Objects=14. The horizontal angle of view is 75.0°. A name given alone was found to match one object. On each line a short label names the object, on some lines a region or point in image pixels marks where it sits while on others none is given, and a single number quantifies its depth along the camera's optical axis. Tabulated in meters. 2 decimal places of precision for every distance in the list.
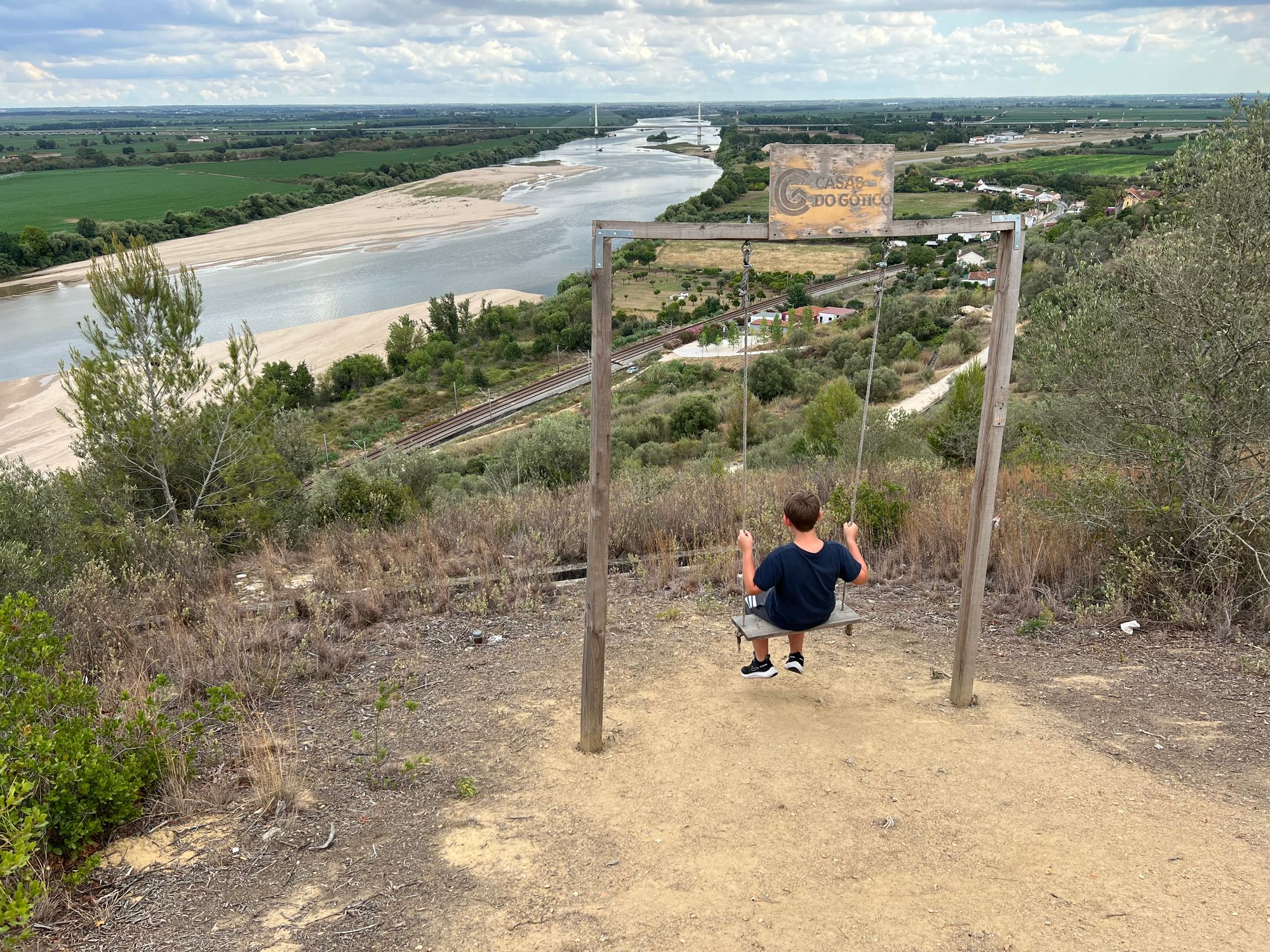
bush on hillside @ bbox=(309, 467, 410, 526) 9.41
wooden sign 4.25
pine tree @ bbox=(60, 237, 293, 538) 11.14
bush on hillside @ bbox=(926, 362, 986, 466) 14.97
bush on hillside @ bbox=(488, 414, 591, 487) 13.69
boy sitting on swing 4.59
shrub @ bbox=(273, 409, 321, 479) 15.89
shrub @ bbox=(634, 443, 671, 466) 20.34
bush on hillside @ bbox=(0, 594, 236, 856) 3.49
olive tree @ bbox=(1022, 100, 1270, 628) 5.84
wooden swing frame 4.12
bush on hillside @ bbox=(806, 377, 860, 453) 17.98
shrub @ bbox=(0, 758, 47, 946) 2.77
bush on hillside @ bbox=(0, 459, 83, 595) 6.85
